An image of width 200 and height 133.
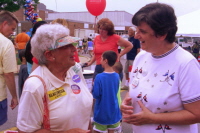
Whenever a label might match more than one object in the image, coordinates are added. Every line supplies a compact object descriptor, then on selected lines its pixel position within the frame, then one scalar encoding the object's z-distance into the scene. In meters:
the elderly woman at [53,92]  1.75
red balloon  9.60
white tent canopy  12.51
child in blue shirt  3.61
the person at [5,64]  3.38
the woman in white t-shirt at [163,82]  1.67
